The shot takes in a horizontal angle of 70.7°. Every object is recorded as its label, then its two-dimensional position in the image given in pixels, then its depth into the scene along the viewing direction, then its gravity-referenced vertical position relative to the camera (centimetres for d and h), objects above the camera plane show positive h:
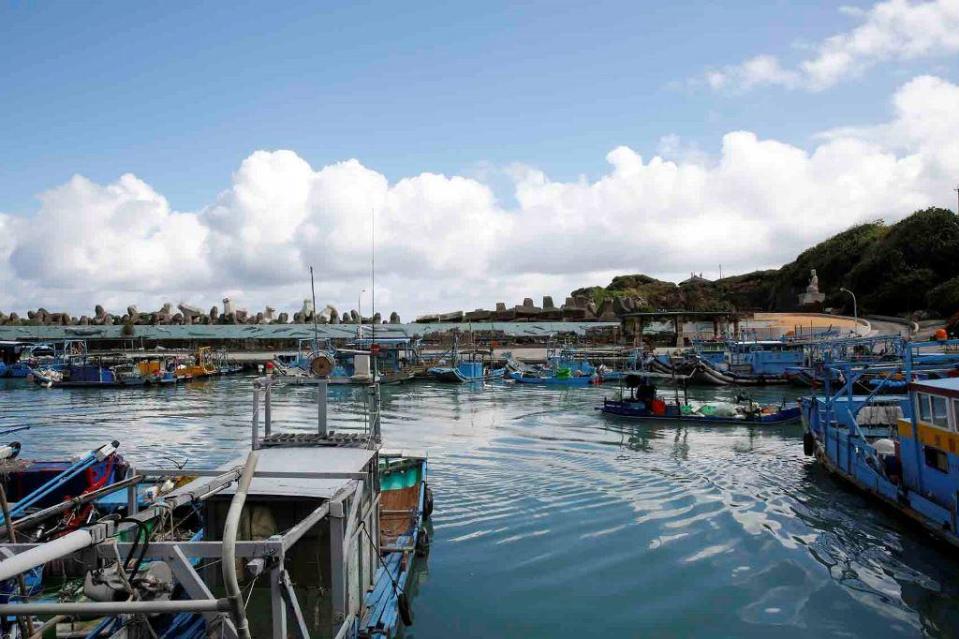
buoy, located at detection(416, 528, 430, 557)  1338 -381
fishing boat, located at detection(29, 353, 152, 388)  5769 -76
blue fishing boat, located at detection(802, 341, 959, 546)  1330 -282
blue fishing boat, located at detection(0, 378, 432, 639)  503 -181
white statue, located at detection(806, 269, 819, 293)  8794 +737
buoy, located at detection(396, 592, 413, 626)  978 -368
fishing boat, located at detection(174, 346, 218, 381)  6259 -32
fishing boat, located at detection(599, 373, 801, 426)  3038 -309
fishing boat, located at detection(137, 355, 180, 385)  5834 -43
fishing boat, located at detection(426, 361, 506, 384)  5825 -173
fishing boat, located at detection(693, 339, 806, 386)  5244 -165
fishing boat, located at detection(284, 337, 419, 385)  5748 -36
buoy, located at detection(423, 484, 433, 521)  1536 -343
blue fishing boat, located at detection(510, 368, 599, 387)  5284 -226
